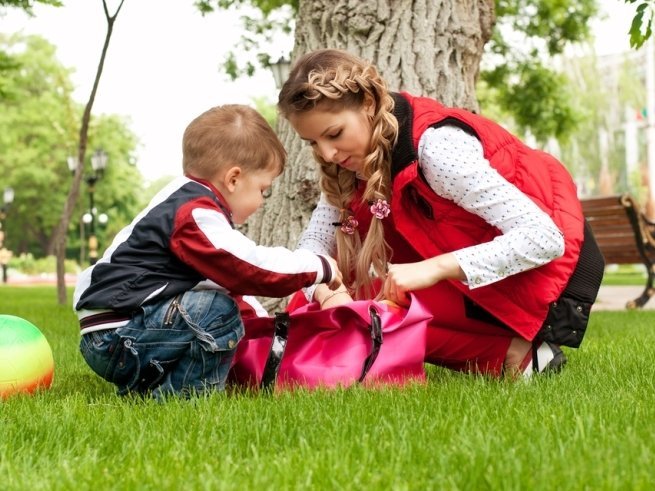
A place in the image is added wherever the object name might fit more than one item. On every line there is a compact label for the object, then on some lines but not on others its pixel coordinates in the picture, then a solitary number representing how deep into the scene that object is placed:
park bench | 11.23
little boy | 3.37
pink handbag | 3.51
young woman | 3.48
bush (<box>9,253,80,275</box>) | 45.34
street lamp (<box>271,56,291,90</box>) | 12.40
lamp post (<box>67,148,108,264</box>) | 23.56
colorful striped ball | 3.73
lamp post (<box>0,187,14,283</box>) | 36.41
